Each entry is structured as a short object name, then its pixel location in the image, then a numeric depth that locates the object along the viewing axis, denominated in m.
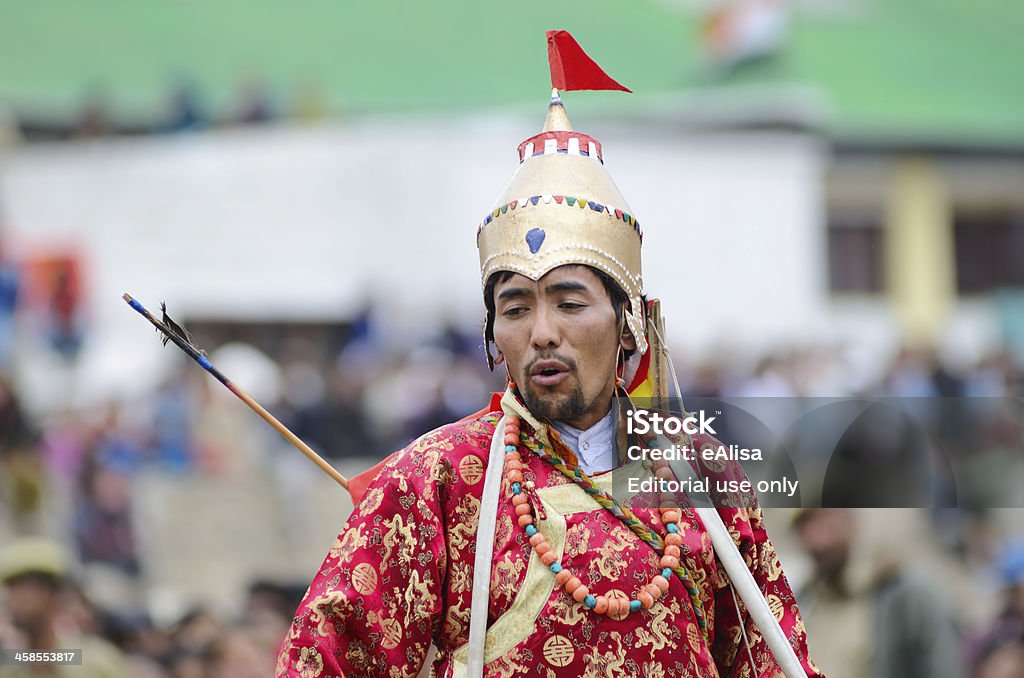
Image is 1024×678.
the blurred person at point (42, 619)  13.53
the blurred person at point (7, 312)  27.77
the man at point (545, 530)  6.45
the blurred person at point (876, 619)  12.72
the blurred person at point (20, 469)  20.37
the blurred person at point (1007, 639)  13.26
